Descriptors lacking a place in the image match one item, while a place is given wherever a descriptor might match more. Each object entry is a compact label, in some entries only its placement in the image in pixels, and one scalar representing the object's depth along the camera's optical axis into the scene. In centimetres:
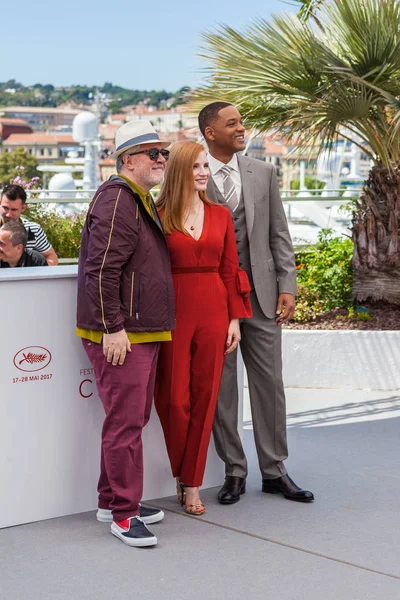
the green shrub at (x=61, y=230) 1117
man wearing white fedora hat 396
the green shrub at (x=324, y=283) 854
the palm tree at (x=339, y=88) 797
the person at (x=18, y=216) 711
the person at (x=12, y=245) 561
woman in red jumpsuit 433
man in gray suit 467
